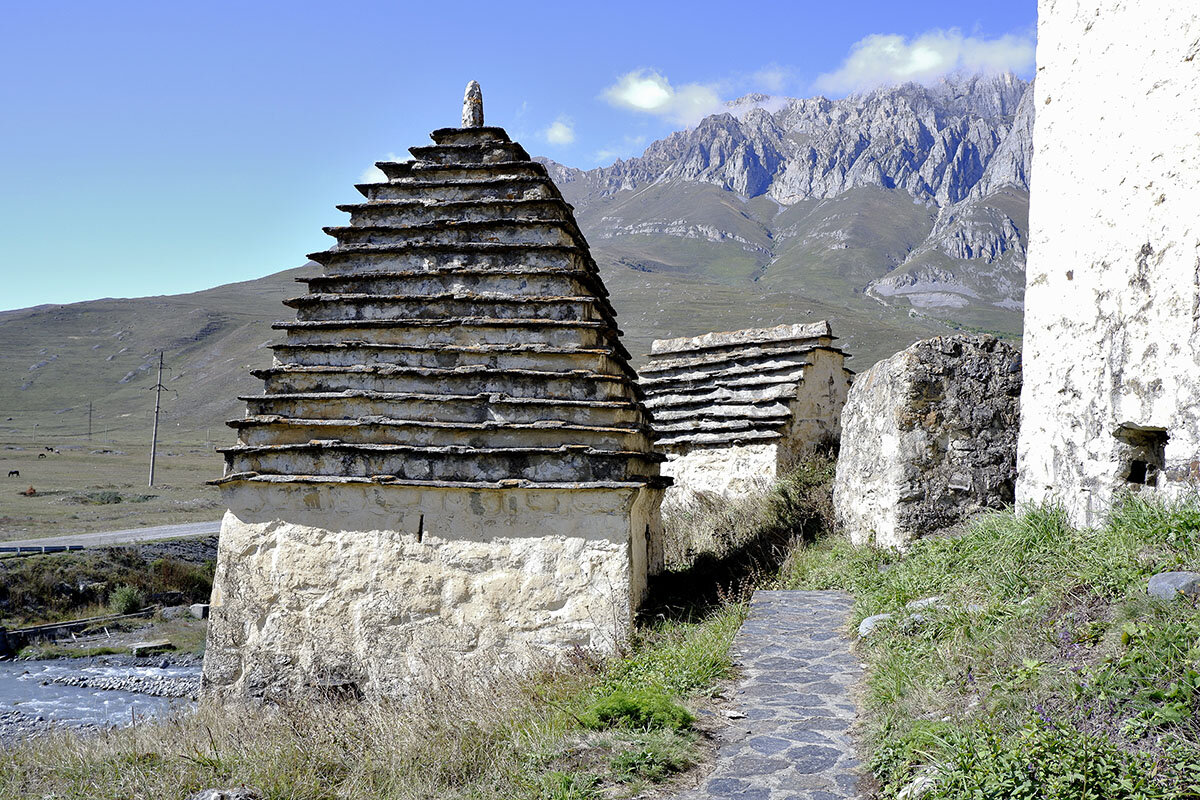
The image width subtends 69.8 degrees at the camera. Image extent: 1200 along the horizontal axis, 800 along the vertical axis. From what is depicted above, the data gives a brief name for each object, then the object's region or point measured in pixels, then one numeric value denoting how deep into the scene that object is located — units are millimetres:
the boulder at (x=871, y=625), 6188
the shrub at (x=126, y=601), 22062
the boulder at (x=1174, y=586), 4023
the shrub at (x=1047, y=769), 3129
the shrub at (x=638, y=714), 4934
